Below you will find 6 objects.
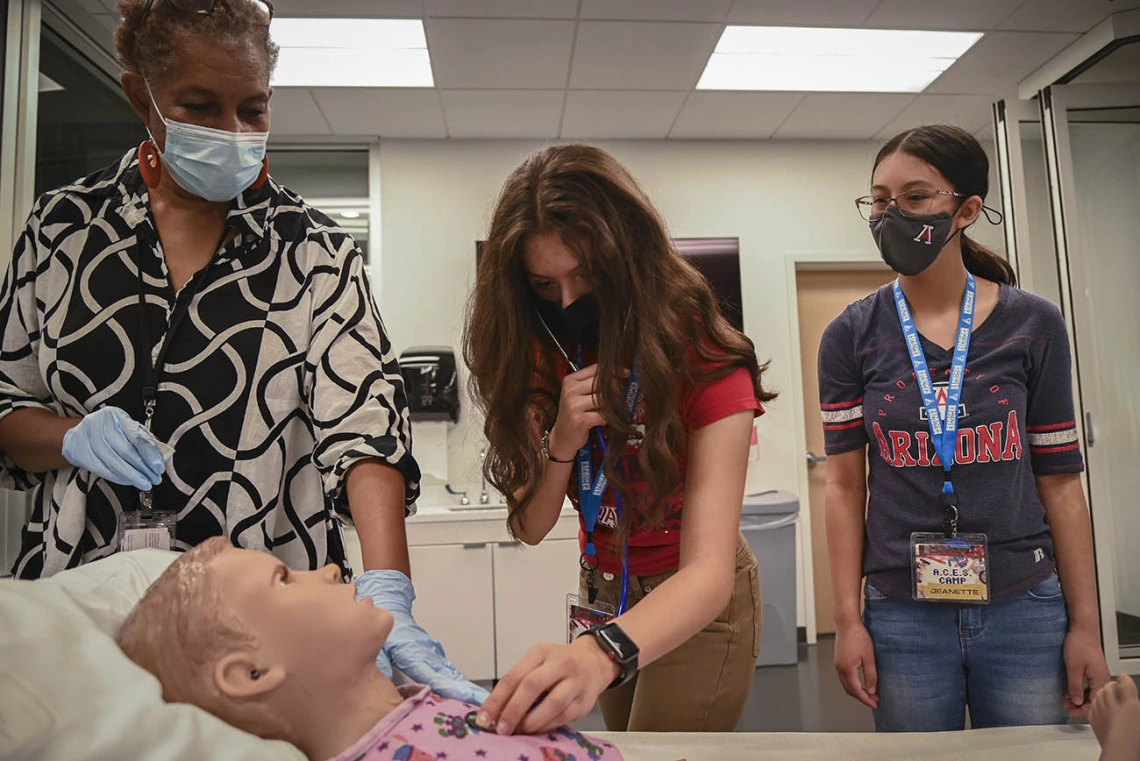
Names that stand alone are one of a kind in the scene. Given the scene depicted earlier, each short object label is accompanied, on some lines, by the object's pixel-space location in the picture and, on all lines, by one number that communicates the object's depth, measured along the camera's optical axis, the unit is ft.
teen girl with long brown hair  3.78
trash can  12.53
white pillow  2.00
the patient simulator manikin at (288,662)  2.74
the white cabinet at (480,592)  11.75
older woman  3.71
